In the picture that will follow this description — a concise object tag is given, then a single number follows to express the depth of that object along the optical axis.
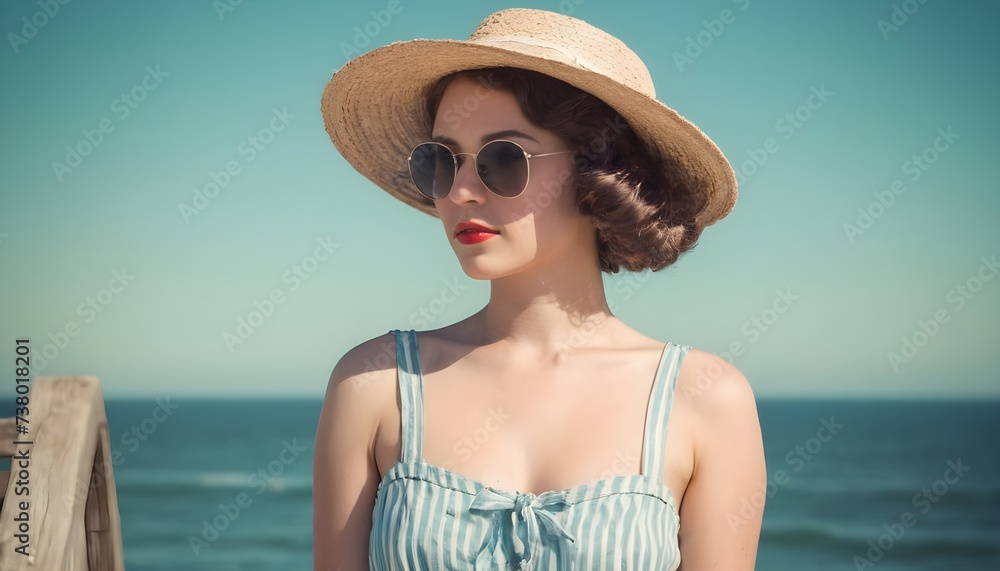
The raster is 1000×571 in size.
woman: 2.35
